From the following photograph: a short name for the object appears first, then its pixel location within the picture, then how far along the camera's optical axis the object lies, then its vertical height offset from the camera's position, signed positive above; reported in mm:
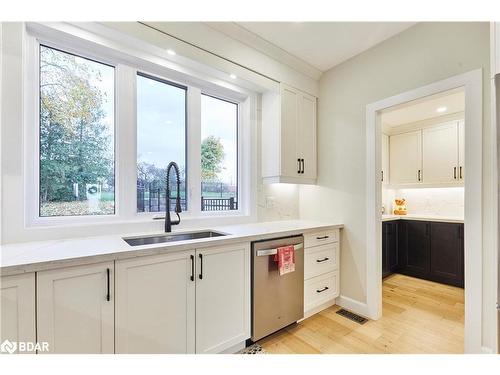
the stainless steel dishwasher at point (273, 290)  1863 -907
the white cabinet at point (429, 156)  3494 +509
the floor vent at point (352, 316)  2269 -1348
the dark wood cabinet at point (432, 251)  3057 -931
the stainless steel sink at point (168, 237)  1800 -436
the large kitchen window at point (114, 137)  1624 +428
